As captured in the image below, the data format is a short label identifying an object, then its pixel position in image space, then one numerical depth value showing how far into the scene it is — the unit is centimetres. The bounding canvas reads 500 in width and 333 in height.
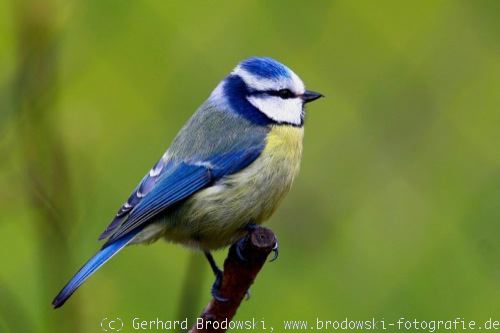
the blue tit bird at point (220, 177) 309
